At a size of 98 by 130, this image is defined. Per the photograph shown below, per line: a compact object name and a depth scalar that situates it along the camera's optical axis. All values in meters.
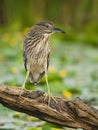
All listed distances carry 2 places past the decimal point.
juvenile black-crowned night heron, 10.34
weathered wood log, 9.62
